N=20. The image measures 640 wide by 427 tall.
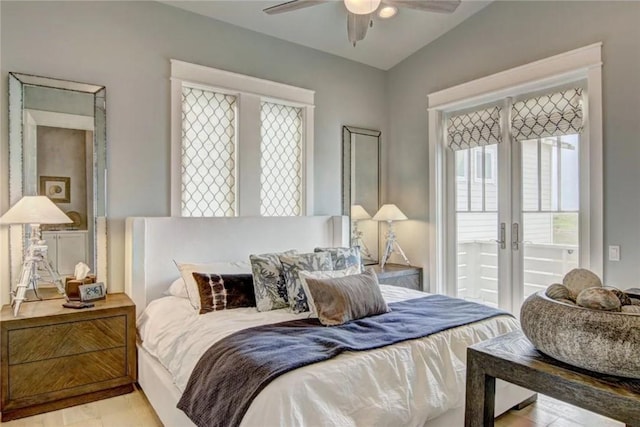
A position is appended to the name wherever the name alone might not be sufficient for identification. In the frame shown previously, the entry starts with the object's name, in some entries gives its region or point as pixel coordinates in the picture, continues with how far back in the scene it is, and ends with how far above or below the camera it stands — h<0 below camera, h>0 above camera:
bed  1.62 -0.72
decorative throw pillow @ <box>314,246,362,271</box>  3.15 -0.36
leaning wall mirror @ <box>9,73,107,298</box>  2.84 +0.39
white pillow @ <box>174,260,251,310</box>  2.72 -0.43
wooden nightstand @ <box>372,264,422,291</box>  4.14 -0.67
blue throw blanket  1.66 -0.64
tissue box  2.80 -0.52
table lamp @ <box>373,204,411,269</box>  4.42 -0.08
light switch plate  2.98 -0.31
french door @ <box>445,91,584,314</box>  3.38 +0.01
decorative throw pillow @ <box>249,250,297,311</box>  2.70 -0.49
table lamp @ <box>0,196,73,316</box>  2.57 -0.10
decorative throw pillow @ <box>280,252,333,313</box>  2.64 -0.39
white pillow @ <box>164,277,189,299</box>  3.01 -0.58
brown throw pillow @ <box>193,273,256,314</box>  2.65 -0.53
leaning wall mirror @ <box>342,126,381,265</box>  4.55 +0.33
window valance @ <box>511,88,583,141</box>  3.27 +0.84
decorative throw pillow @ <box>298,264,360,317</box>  2.46 -0.44
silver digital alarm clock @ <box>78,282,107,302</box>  2.79 -0.55
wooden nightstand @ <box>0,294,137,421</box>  2.44 -0.92
